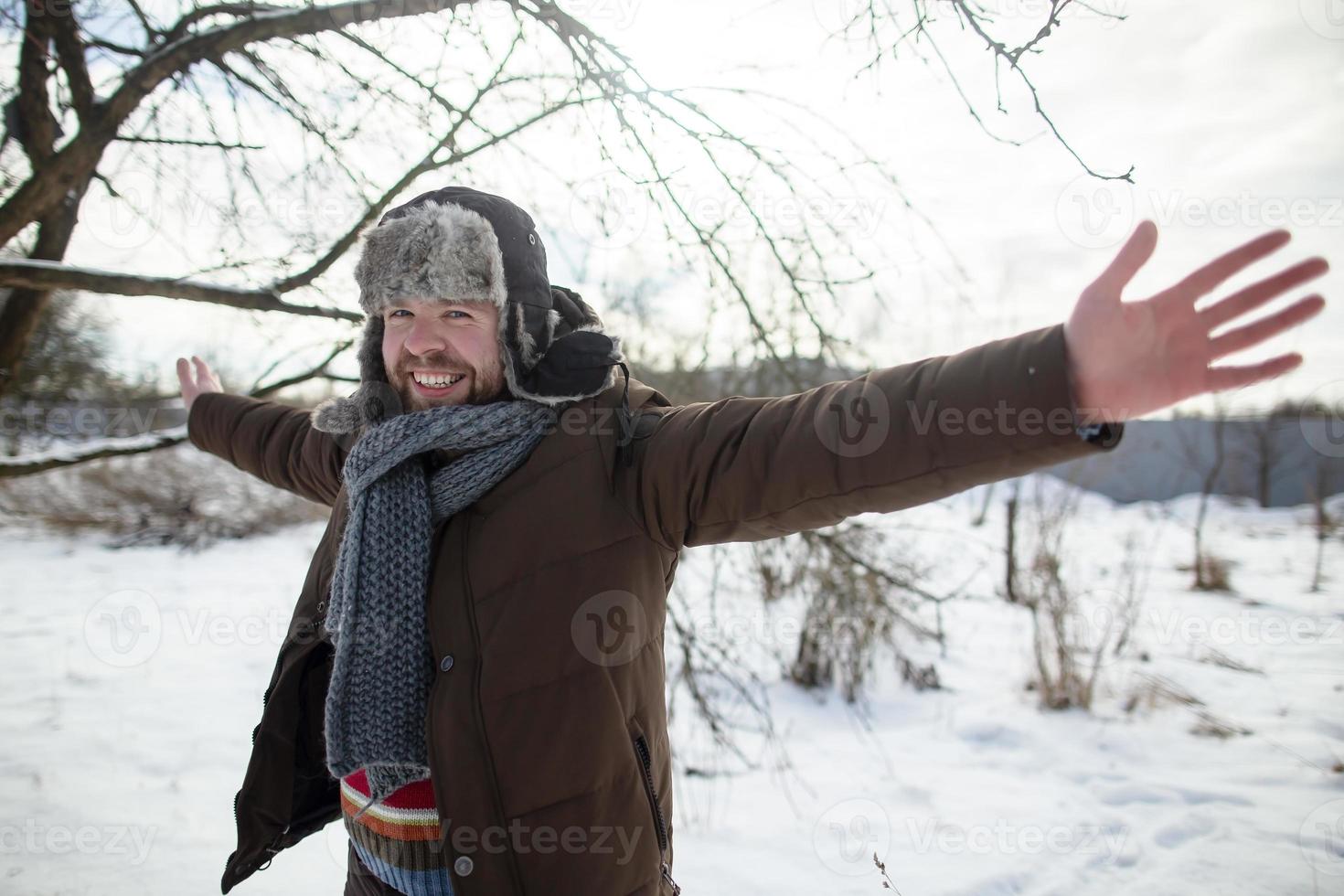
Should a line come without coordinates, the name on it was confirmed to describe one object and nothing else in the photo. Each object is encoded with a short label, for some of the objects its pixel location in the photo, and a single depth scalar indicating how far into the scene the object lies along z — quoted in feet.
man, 3.35
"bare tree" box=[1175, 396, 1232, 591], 23.89
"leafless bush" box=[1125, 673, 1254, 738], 13.96
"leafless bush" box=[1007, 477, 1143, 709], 15.23
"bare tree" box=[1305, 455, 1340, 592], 22.98
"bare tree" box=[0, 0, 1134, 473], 7.07
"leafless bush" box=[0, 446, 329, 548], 31.27
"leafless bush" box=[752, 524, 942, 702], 12.38
